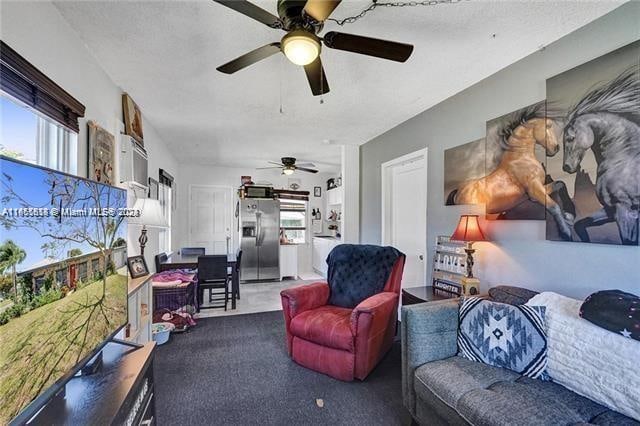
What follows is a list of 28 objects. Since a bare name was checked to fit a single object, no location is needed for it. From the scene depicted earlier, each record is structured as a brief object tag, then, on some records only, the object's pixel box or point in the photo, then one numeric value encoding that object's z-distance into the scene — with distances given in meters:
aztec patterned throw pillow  1.55
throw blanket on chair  2.75
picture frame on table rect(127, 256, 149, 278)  2.52
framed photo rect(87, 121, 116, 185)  2.02
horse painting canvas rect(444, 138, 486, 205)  2.52
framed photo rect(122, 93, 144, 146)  2.69
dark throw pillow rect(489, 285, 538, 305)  1.87
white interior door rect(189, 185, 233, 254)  6.29
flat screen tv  0.82
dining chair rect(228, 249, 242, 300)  4.04
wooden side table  2.47
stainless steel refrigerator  5.96
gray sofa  1.24
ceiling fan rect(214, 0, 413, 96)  1.33
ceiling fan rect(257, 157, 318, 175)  5.17
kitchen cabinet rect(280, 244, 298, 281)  6.21
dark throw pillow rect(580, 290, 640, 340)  1.28
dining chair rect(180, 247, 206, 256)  4.77
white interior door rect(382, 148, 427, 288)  3.35
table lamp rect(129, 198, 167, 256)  2.66
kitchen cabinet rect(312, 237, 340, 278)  6.06
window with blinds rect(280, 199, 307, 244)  6.76
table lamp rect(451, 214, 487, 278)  2.29
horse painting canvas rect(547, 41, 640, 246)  1.57
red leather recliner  2.21
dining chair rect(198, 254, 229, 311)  3.85
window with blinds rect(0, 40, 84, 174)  1.29
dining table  3.69
